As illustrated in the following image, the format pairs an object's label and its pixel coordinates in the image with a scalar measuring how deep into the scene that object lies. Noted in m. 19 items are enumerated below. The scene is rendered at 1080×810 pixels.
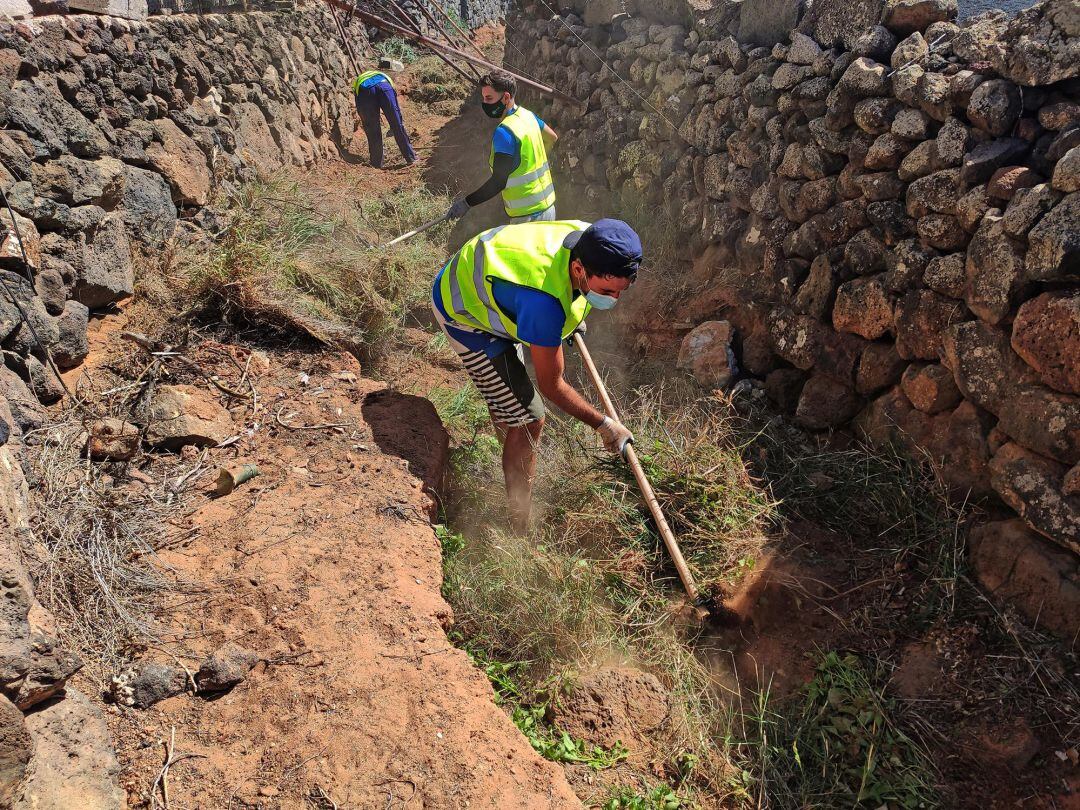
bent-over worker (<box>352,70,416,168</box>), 8.75
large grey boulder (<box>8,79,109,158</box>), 3.86
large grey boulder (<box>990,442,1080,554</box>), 2.94
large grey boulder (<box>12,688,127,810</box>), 1.96
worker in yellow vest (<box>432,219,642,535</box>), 2.97
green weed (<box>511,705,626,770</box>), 2.86
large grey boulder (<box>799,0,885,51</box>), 4.00
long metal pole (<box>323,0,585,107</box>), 6.85
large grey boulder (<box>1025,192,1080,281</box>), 2.88
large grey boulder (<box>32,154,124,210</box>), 3.90
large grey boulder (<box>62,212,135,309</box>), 3.95
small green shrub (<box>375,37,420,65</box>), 12.50
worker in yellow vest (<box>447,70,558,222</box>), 5.09
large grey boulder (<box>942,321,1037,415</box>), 3.21
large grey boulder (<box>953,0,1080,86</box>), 3.00
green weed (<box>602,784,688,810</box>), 2.68
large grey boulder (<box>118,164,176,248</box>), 4.58
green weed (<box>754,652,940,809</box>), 2.87
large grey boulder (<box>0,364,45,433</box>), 3.12
